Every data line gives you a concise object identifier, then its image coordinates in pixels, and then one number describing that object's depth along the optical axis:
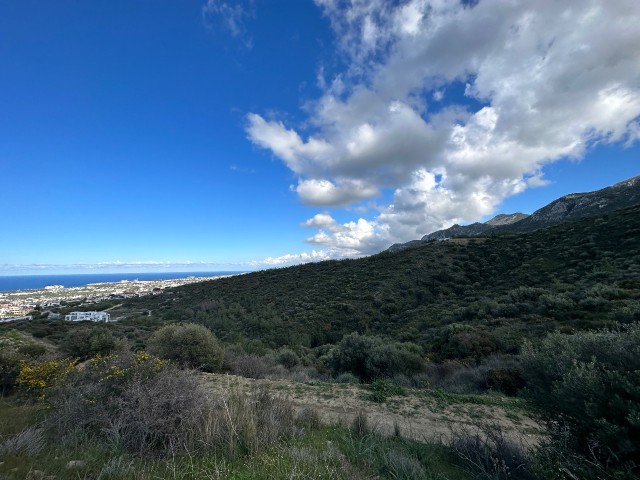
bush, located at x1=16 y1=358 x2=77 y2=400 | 7.38
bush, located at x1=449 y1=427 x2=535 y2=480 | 3.58
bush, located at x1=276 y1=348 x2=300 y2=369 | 15.09
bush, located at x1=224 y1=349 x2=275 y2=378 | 12.88
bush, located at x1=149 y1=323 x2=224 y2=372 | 11.96
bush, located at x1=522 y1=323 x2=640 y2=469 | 2.75
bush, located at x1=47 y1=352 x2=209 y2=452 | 4.06
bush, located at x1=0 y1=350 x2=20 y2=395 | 8.84
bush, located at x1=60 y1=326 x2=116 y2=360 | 12.66
